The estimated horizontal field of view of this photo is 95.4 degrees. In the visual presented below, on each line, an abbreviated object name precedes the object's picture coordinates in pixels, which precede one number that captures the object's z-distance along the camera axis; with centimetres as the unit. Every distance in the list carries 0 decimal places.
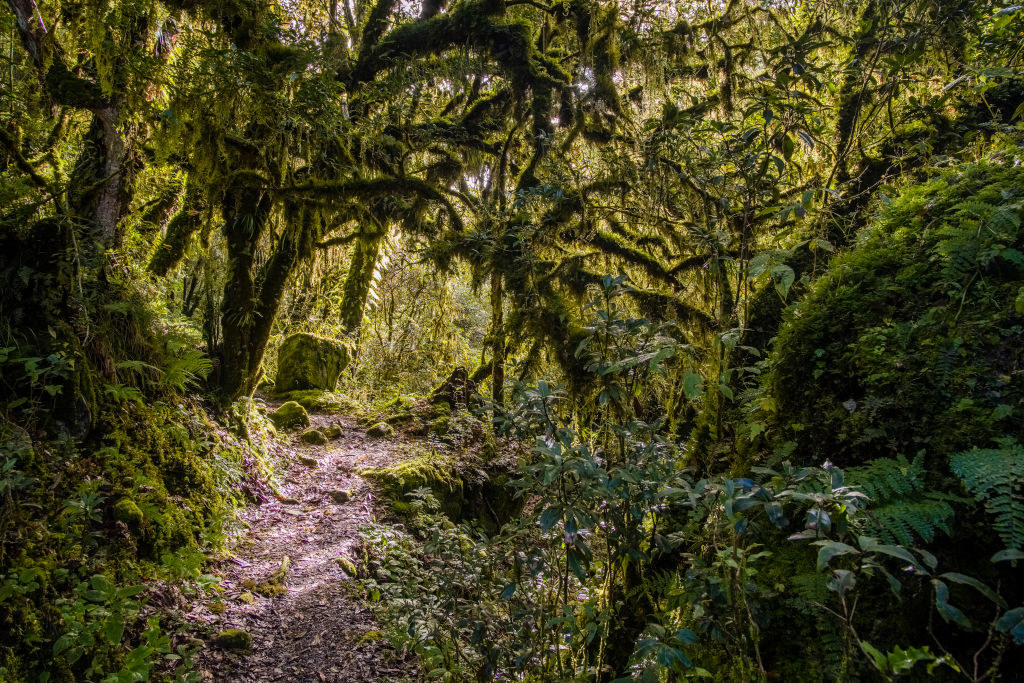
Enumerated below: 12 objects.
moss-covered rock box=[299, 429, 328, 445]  771
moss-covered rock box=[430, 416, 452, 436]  823
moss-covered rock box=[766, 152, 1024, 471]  170
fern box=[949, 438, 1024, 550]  129
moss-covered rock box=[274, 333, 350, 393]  1000
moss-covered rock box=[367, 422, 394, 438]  845
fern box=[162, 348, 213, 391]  480
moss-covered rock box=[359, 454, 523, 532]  647
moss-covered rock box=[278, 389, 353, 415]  937
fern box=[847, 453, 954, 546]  139
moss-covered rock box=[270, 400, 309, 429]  794
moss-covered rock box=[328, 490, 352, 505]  607
